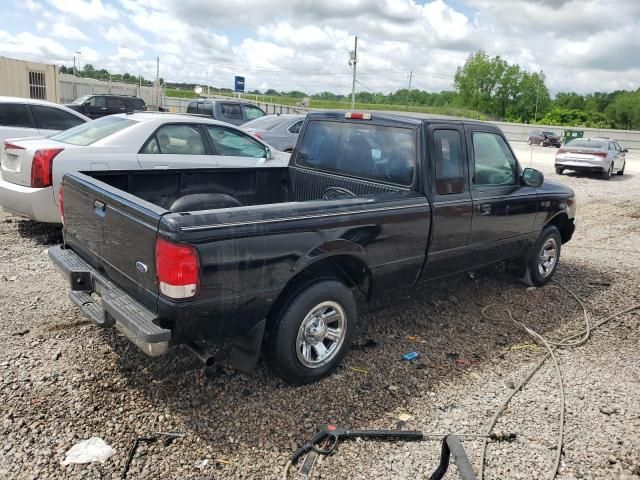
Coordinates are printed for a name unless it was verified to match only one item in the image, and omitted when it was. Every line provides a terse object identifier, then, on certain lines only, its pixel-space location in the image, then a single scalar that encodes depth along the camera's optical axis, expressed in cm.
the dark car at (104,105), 1814
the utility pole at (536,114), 9562
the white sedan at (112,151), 598
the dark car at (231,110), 1634
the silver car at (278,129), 1273
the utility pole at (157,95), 3852
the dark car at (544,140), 4447
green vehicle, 4693
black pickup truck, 292
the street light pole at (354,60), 4208
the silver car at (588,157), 1827
